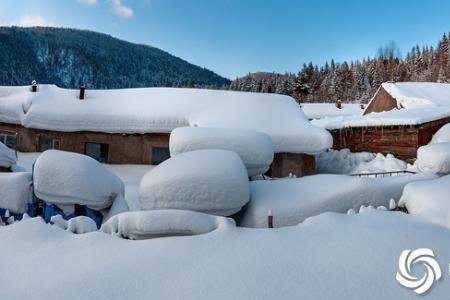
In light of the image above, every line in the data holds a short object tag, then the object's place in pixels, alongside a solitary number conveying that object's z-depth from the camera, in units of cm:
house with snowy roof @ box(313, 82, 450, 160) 1789
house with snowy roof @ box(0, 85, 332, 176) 1527
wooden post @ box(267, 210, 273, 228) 510
